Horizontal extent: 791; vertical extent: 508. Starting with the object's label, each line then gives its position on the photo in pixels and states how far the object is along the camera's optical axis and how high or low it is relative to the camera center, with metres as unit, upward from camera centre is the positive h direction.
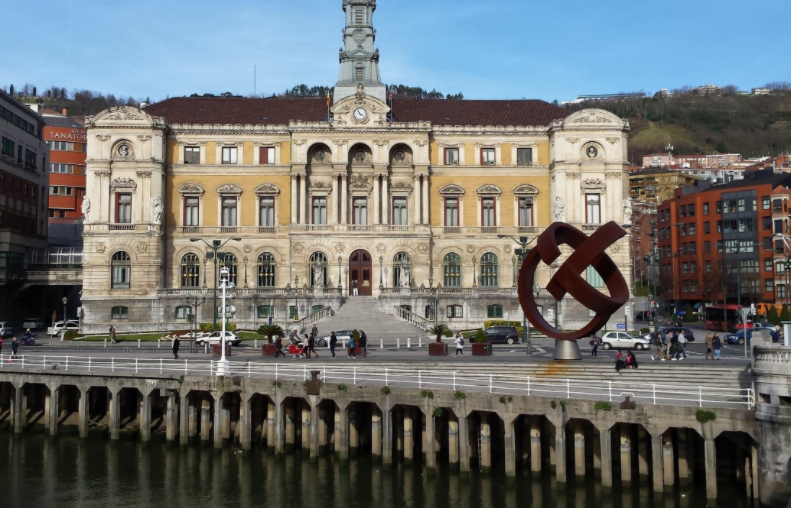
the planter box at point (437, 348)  52.50 -2.99
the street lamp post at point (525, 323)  55.78 -1.82
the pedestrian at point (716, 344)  53.43 -2.91
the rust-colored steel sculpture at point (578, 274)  40.38 +1.04
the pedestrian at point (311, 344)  51.62 -2.66
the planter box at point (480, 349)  52.78 -3.08
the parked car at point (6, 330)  78.68 -2.71
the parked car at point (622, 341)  62.94 -3.20
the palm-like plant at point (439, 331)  63.83 -2.50
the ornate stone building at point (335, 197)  85.69 +9.88
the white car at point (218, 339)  60.34 -2.84
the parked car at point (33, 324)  89.12 -2.42
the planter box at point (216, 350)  52.25 -3.04
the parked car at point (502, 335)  67.31 -2.88
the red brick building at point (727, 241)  107.12 +6.88
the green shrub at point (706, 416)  31.92 -4.32
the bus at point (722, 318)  83.31 -2.15
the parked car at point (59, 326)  80.22 -2.55
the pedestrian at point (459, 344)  54.15 -2.87
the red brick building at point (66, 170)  138.75 +20.31
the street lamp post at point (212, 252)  64.11 +3.97
